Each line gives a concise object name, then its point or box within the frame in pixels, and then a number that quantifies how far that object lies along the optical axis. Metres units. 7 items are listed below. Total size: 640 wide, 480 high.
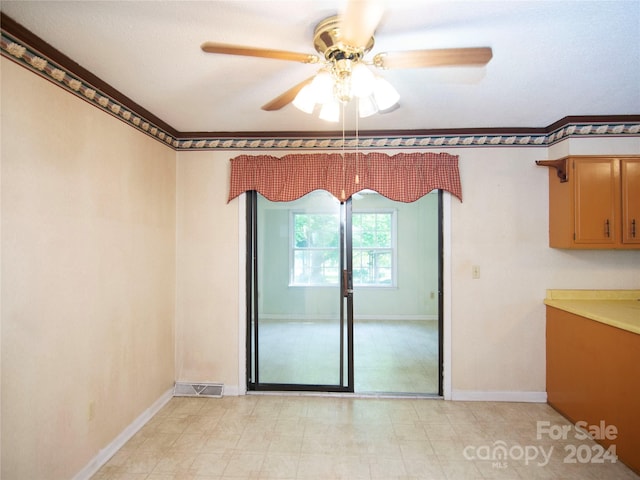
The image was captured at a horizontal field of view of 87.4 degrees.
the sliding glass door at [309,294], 3.14
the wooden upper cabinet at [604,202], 2.66
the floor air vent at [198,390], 3.08
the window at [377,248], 4.52
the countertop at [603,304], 2.24
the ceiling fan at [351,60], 1.08
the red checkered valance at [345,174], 3.00
